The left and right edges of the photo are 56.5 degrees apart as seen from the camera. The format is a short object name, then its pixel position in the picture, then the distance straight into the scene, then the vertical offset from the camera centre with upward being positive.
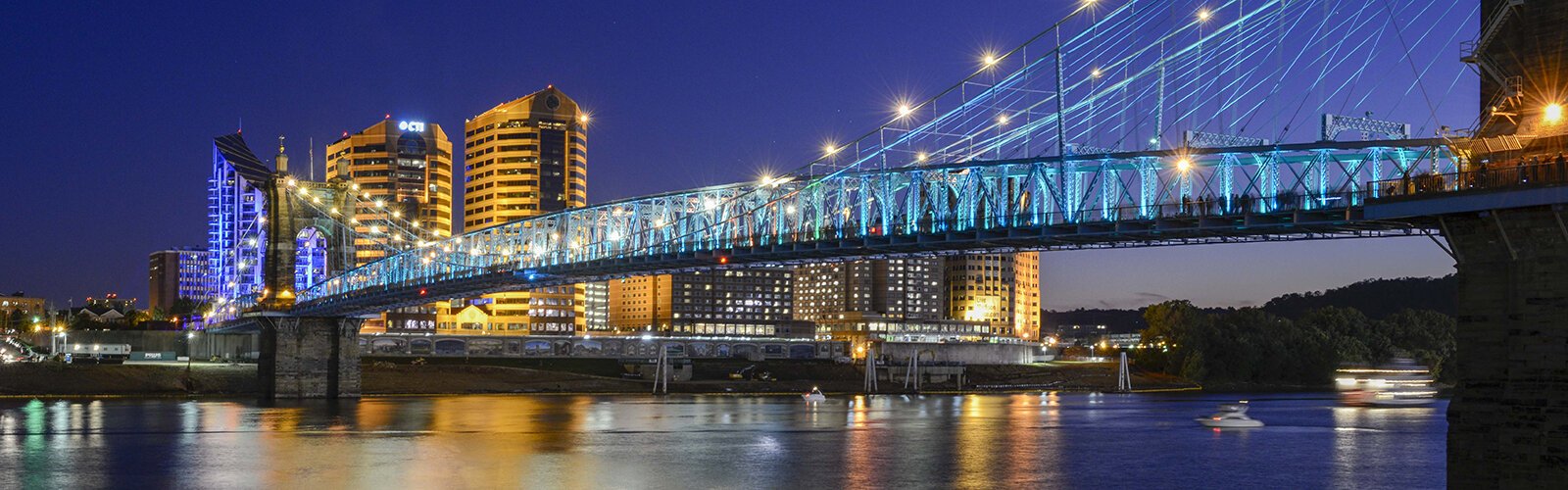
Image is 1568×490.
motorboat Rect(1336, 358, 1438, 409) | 126.38 -9.04
